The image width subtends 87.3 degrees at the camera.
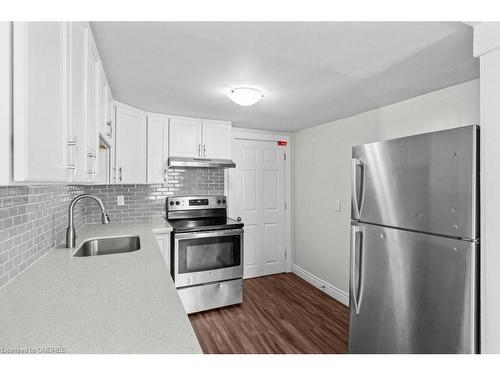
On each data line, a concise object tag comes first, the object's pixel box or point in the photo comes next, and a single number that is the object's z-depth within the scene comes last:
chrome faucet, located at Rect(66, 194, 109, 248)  1.67
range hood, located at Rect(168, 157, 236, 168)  2.87
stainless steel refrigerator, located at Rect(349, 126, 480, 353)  1.25
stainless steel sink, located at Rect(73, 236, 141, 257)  1.96
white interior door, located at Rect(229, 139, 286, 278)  3.68
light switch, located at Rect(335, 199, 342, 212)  3.04
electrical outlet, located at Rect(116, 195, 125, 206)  2.98
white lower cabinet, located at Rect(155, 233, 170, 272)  2.53
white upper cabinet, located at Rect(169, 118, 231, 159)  2.98
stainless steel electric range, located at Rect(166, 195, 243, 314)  2.66
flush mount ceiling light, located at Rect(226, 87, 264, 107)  1.99
